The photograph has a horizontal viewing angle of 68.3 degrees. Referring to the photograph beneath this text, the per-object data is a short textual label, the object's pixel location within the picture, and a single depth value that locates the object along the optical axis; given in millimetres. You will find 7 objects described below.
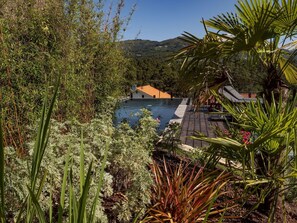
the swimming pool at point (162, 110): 5046
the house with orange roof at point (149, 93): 21483
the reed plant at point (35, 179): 448
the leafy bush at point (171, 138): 3663
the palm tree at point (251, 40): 2052
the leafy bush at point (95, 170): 1411
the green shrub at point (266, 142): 1699
